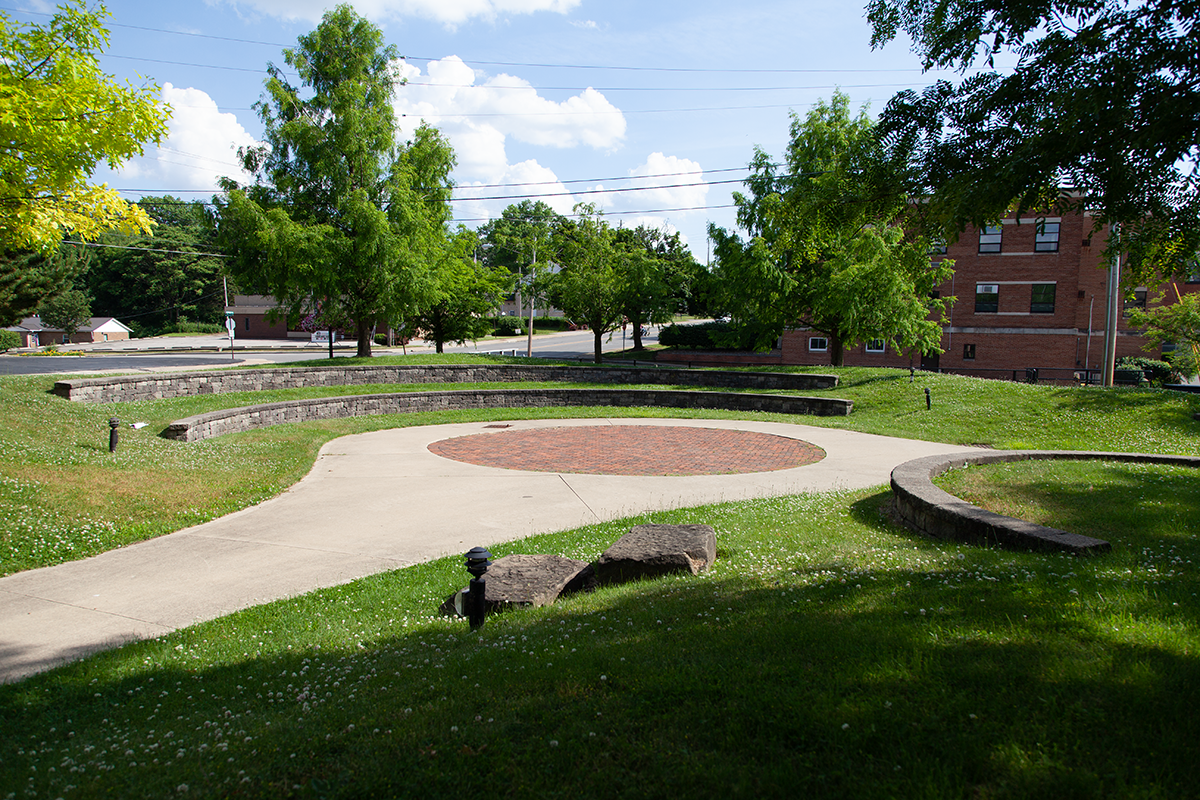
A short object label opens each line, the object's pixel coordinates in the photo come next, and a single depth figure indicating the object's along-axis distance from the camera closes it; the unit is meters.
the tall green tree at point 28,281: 38.91
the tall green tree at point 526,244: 41.09
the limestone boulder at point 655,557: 6.20
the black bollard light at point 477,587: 4.94
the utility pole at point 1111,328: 20.38
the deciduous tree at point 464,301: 31.67
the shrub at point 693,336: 46.06
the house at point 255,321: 69.81
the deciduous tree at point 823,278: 24.11
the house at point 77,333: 60.85
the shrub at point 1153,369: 30.59
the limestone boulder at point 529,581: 5.70
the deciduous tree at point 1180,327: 24.27
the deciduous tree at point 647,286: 38.62
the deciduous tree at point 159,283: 73.44
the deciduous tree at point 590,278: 34.72
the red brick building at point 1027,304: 35.41
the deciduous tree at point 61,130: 7.82
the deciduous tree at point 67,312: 60.08
